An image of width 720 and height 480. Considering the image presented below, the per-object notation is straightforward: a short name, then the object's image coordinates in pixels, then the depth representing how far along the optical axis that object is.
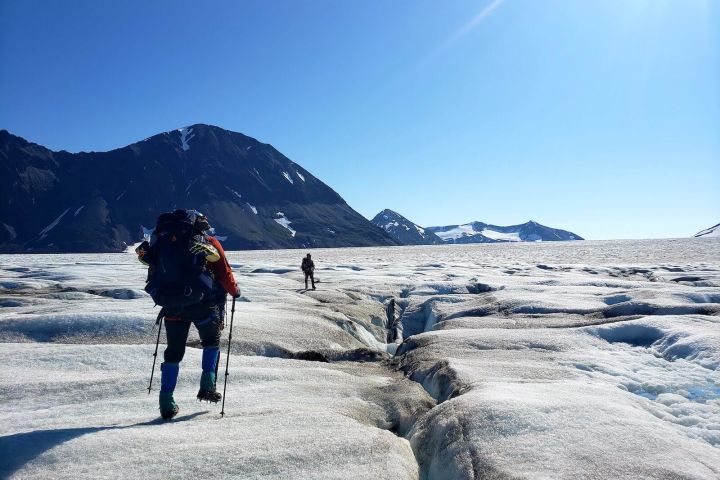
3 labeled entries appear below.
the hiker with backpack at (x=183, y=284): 5.17
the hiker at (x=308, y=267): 23.20
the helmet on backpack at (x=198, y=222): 5.41
